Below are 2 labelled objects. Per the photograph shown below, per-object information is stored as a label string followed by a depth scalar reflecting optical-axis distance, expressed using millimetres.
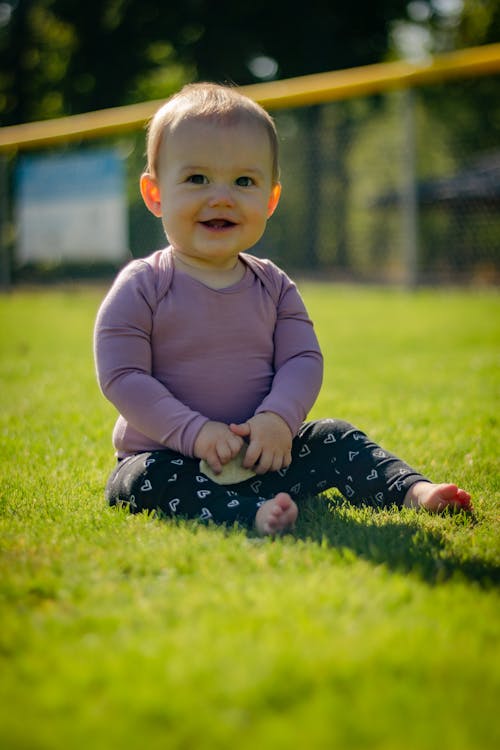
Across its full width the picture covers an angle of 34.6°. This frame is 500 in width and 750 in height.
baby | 1598
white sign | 9109
